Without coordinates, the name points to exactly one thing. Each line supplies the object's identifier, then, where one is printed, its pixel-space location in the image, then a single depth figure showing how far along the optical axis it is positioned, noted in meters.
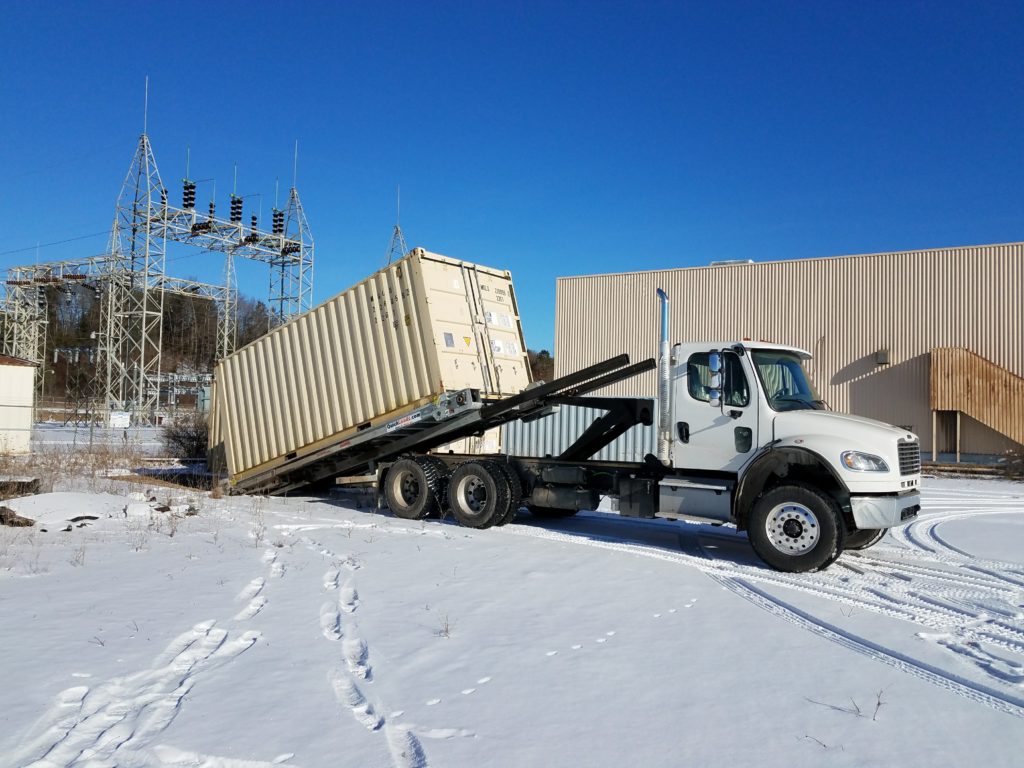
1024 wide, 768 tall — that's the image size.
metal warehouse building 24.55
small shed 23.09
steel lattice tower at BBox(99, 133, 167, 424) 35.75
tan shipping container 11.20
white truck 7.92
